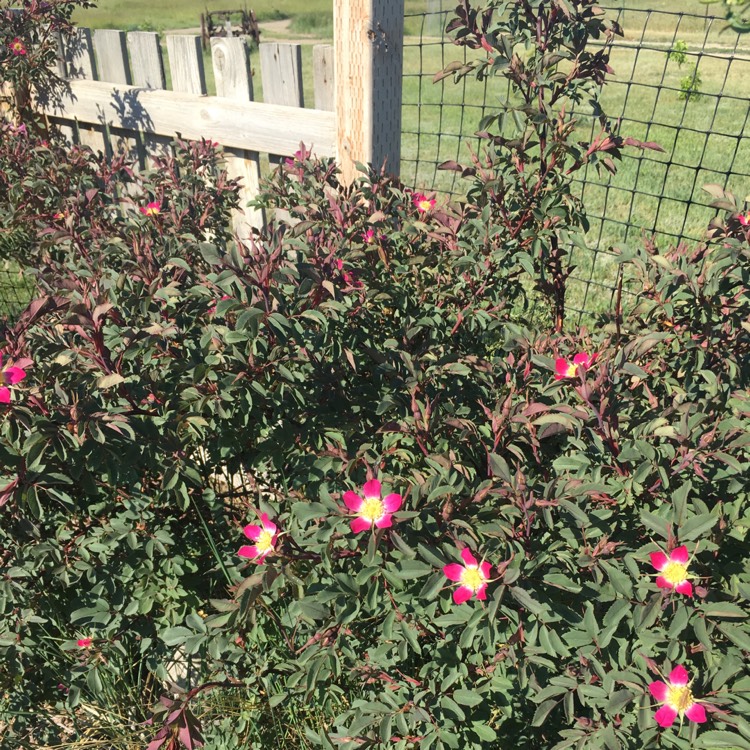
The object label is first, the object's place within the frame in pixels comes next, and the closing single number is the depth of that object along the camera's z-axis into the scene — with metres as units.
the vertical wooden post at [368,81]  2.30
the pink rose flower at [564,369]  1.35
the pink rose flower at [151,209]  2.10
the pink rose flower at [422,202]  2.00
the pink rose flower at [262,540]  1.23
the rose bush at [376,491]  1.13
